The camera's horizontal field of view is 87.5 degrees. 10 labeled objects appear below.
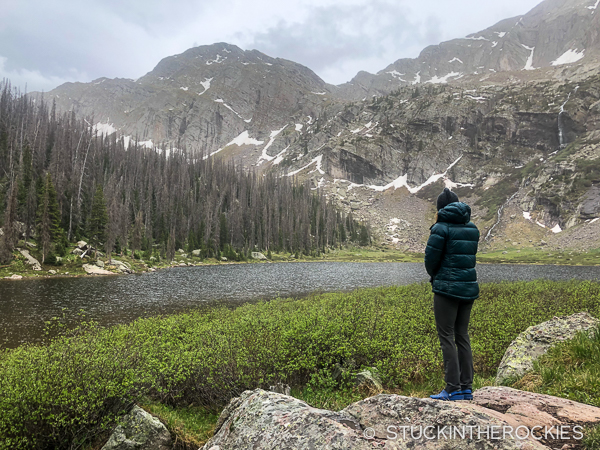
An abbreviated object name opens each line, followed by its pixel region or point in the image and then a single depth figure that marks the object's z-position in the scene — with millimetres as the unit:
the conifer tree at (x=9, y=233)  42438
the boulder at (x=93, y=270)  47688
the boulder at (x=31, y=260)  44344
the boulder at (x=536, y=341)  7879
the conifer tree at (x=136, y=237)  71625
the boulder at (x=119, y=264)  53388
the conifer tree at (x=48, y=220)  48125
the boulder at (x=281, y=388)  7844
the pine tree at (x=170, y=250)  74512
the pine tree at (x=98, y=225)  63181
